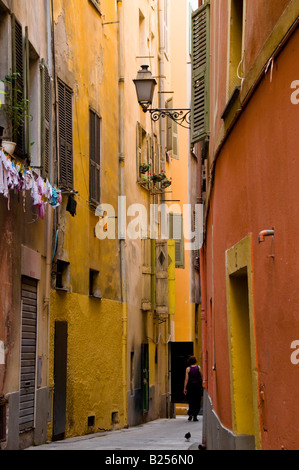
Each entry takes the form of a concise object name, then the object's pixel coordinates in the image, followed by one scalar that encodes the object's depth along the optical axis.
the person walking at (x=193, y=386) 19.84
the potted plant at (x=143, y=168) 21.78
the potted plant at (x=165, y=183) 23.58
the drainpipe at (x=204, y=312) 14.08
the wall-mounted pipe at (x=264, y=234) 5.35
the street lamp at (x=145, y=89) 14.04
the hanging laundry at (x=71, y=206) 13.91
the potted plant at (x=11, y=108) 10.26
